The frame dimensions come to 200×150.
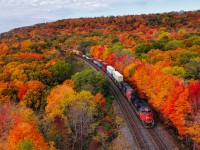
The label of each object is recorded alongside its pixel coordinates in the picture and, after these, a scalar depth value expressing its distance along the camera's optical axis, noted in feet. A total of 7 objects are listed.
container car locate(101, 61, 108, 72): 318.14
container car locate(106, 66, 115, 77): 280.27
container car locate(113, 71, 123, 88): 246.68
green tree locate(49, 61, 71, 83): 257.96
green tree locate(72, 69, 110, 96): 220.12
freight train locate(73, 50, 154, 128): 174.77
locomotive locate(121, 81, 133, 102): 214.75
